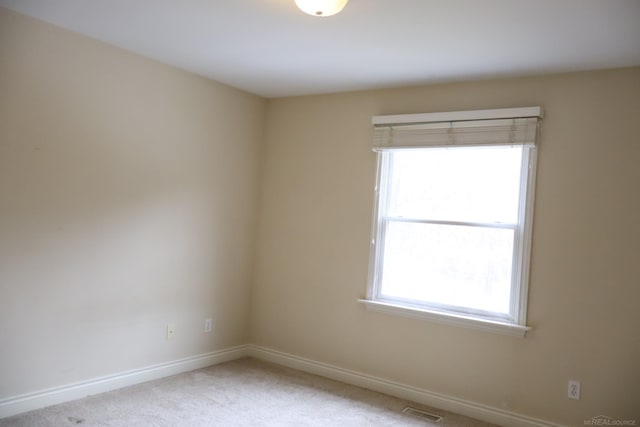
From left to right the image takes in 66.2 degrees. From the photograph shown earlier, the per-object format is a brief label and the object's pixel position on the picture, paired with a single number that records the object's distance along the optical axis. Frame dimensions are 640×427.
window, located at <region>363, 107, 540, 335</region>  3.29
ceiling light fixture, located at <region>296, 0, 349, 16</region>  2.19
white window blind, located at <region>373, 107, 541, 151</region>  3.24
